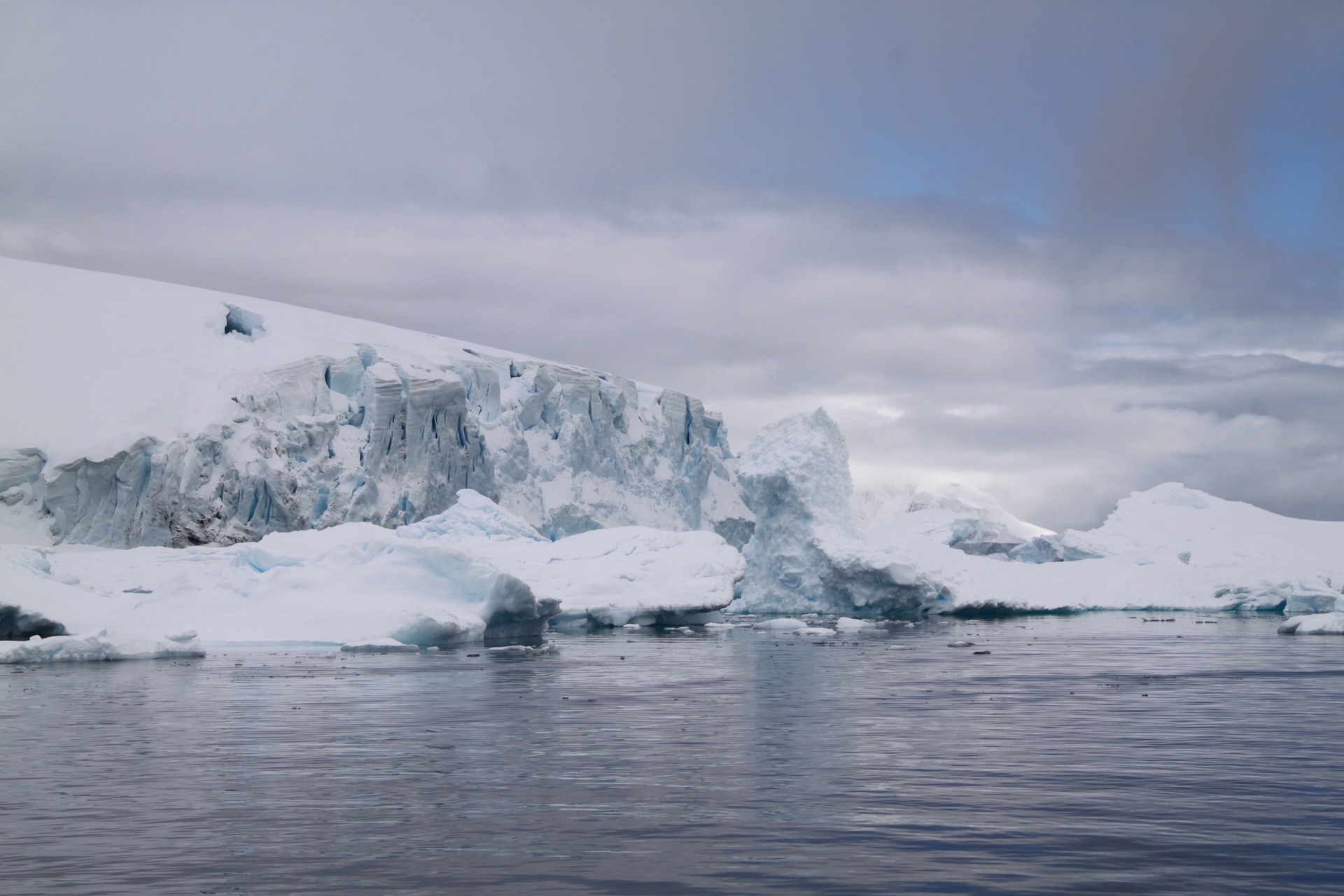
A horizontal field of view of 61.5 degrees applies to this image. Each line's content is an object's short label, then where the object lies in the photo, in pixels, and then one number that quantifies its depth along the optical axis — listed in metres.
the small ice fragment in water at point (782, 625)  32.19
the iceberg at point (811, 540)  38.59
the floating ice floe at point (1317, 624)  27.97
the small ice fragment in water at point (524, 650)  21.72
